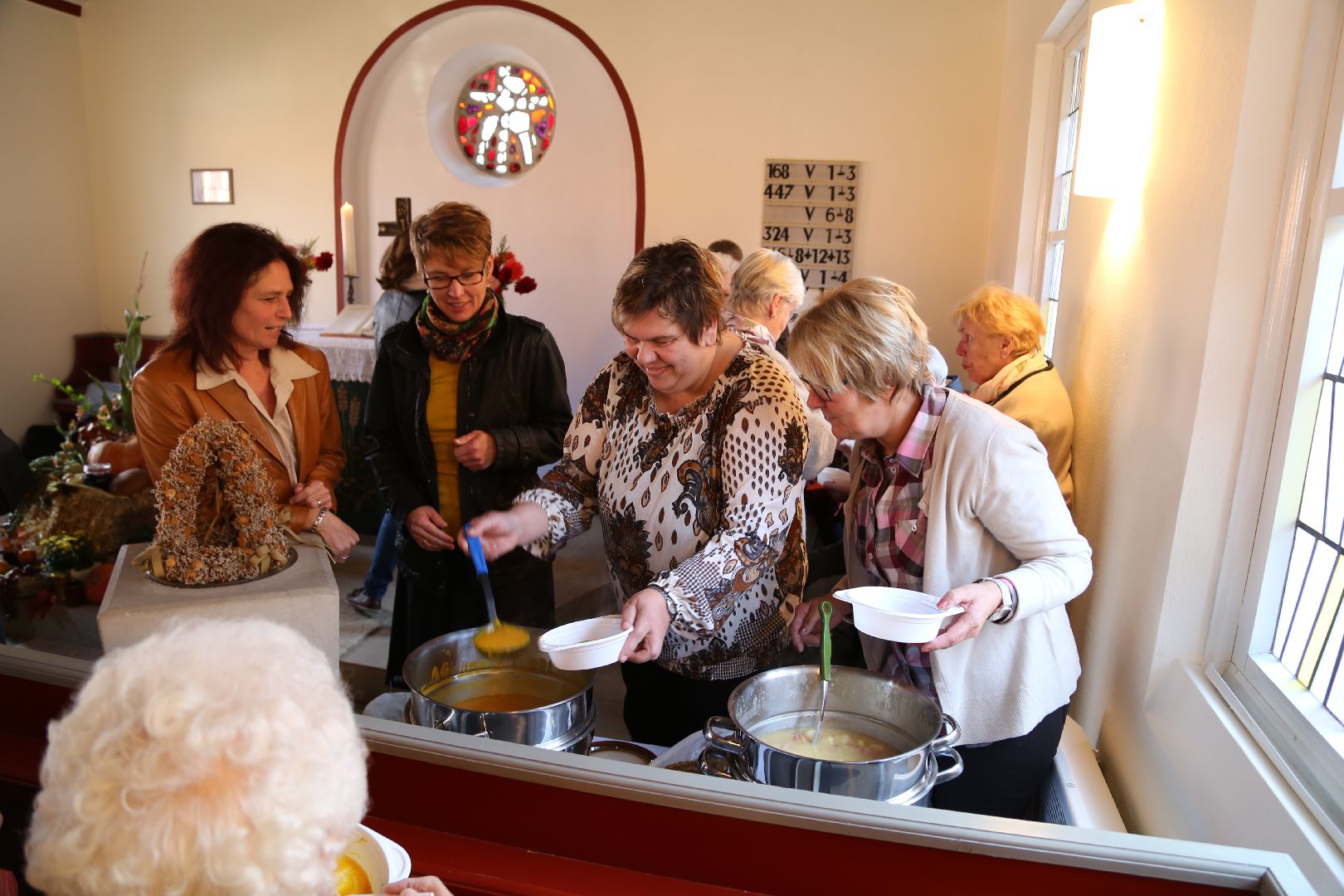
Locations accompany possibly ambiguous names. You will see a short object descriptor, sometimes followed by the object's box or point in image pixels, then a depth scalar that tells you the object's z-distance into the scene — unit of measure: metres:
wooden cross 6.98
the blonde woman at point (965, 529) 1.56
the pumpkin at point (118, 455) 4.01
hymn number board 5.93
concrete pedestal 1.62
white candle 6.17
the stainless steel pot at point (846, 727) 1.27
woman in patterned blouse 1.74
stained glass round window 6.90
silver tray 1.73
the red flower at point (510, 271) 4.77
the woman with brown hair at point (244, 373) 2.09
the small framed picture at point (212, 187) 7.22
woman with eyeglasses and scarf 2.36
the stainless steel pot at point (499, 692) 1.43
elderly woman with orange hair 2.85
